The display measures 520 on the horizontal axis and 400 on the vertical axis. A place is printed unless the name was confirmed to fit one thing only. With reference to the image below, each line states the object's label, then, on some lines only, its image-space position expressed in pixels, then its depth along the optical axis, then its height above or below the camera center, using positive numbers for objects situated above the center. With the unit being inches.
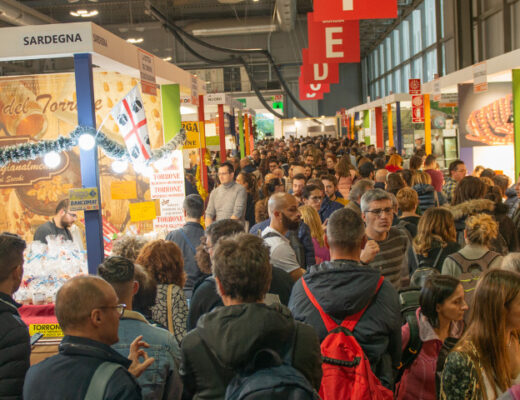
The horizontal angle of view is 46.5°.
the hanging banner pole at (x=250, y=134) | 922.9 +32.2
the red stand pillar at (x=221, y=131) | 505.7 +20.6
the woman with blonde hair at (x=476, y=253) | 143.3 -26.2
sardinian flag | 229.1 +15.0
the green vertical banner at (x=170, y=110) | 282.5 +22.1
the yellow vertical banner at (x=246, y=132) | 800.3 +29.6
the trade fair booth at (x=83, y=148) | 179.6 +4.7
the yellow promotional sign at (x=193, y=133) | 380.7 +15.1
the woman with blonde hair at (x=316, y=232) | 185.9 -25.2
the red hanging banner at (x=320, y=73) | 534.0 +69.8
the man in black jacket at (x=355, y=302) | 96.0 -24.5
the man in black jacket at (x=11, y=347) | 92.4 -28.0
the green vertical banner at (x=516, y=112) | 332.5 +16.6
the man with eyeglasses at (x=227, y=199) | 274.7 -19.9
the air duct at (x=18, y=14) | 737.6 +199.2
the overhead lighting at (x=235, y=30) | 1061.2 +222.5
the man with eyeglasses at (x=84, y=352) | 73.1 -23.9
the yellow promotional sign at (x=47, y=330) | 166.9 -46.2
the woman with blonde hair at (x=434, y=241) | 157.5 -25.0
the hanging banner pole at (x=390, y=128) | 634.8 +20.8
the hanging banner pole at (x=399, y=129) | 615.4 +18.8
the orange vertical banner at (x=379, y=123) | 749.3 +31.2
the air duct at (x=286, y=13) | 796.6 +199.0
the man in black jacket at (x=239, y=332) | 70.7 -21.1
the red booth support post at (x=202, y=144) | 379.1 +7.8
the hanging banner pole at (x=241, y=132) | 692.1 +25.7
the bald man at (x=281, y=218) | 151.2 -17.0
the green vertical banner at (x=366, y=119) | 895.3 +43.6
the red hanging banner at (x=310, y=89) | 689.6 +74.2
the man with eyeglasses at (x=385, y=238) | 142.7 -21.9
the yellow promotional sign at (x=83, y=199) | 178.2 -11.1
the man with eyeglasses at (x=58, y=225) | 214.1 -22.1
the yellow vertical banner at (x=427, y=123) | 502.0 +18.9
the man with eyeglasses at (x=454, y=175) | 298.0 -15.2
